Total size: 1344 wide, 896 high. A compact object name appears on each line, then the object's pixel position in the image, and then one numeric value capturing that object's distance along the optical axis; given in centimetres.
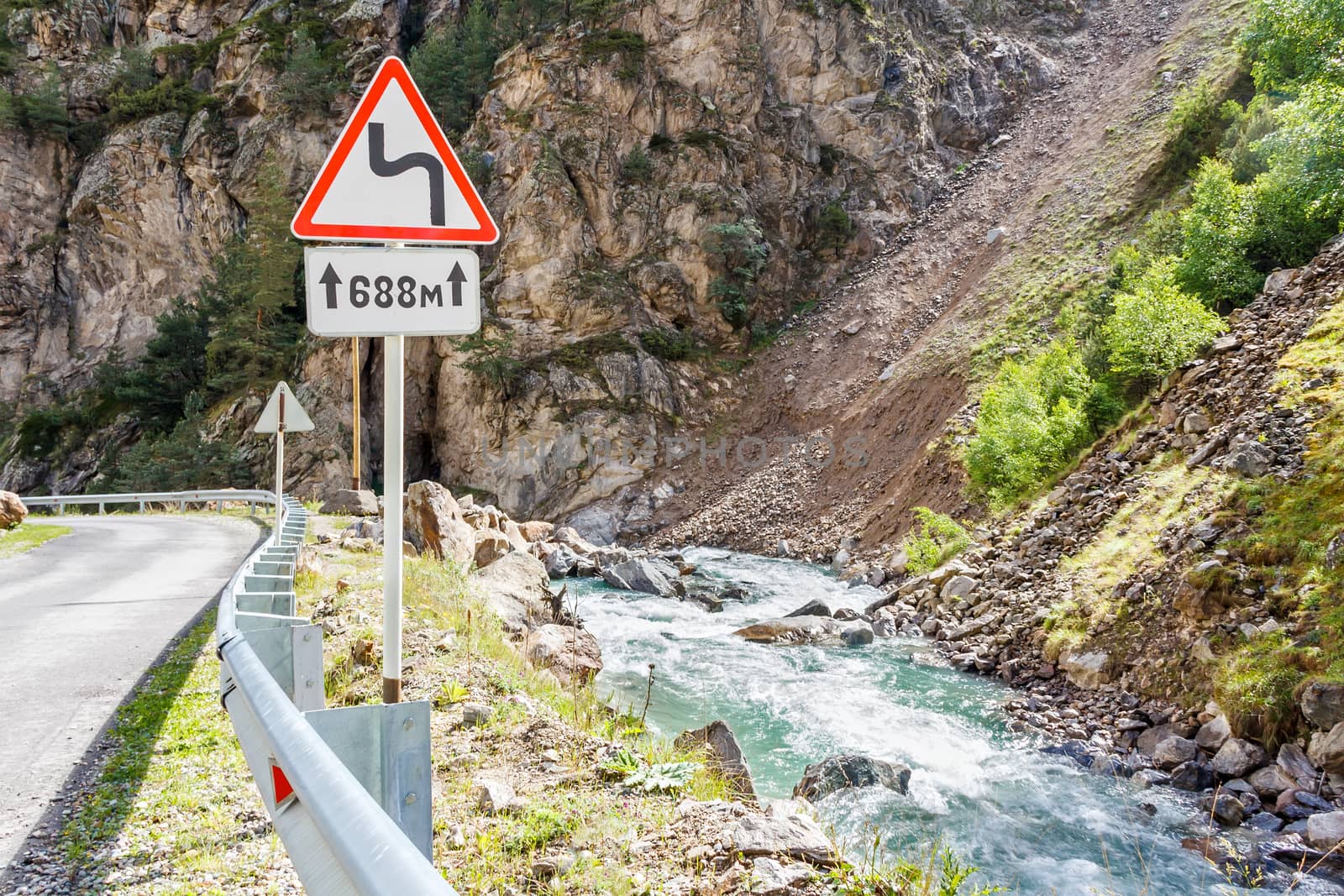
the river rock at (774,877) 308
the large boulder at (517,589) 983
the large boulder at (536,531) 2344
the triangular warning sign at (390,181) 325
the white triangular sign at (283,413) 1120
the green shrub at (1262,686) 677
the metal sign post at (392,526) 310
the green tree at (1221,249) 1407
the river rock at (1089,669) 873
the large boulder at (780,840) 339
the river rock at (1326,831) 545
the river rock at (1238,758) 660
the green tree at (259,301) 3262
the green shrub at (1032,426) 1486
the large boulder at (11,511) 1633
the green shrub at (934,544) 1476
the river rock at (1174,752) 702
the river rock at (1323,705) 639
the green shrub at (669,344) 3136
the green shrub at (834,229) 3481
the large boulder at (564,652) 801
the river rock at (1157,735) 736
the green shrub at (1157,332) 1280
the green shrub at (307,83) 3659
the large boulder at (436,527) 1329
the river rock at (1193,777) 667
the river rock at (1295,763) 619
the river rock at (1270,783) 619
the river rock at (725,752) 541
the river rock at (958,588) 1251
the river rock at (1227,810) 608
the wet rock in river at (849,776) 648
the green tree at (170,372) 3503
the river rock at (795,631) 1220
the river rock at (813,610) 1366
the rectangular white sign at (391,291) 313
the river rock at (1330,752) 612
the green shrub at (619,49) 3375
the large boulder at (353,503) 1970
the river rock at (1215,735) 698
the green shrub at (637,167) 3312
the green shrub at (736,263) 3288
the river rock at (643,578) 1669
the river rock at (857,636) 1199
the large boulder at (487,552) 1339
